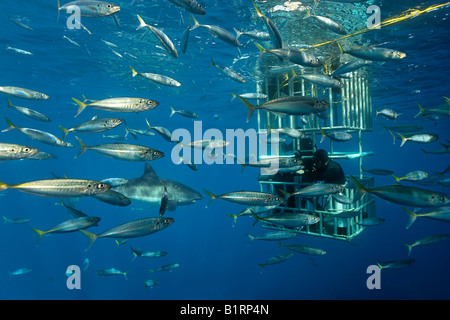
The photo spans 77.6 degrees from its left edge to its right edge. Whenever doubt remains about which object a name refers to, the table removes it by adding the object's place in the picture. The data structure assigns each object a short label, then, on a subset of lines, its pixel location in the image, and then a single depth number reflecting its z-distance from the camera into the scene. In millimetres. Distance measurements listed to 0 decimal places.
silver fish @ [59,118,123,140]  4695
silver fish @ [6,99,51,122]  5791
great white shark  6578
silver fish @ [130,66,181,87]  5352
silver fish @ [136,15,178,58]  4672
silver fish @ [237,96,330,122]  4461
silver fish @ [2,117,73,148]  5367
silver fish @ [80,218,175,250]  4469
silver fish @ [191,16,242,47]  4785
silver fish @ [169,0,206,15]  4090
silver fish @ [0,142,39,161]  3861
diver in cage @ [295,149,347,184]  6647
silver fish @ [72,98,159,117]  4434
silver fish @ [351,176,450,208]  3822
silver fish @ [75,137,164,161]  4438
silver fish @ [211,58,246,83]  6594
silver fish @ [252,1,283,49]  4385
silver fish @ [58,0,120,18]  4570
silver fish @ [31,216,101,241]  4586
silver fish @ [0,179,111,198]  3369
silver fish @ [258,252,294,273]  7348
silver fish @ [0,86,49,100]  5492
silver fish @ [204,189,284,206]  4902
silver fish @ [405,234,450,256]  6372
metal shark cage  6848
